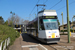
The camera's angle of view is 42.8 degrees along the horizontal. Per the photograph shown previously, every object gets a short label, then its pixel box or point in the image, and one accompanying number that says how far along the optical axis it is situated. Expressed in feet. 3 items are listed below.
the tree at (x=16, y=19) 200.02
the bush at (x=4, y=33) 28.35
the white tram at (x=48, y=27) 32.86
